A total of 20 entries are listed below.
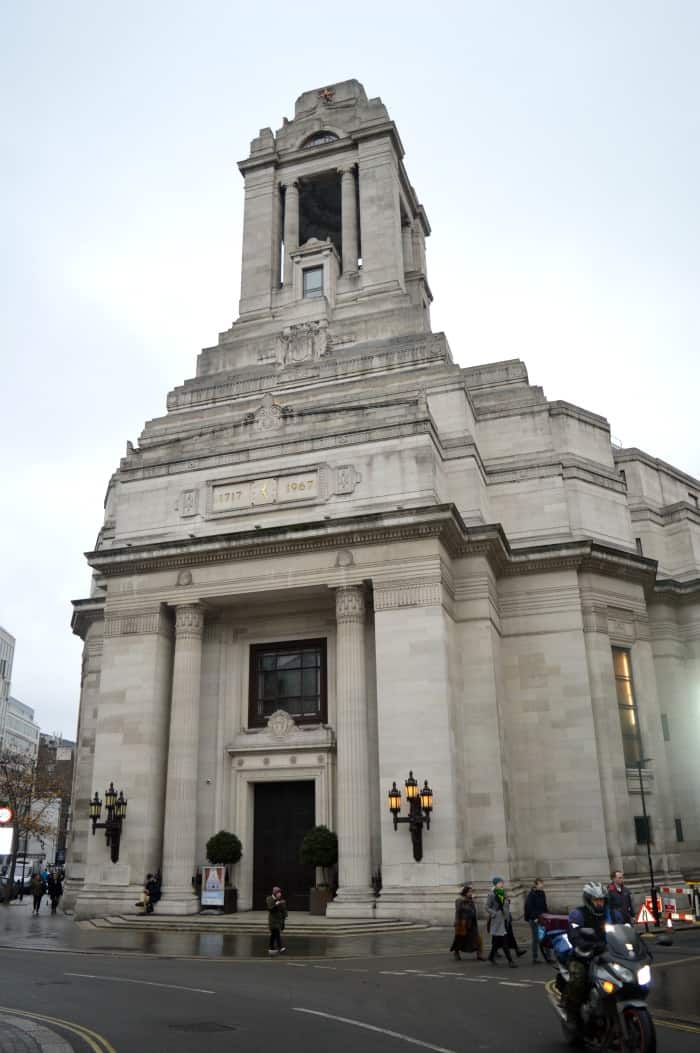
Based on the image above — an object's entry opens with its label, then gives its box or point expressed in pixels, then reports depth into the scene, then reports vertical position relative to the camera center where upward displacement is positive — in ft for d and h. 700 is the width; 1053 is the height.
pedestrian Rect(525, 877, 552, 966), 64.23 -4.23
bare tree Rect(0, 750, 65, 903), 216.54 +17.56
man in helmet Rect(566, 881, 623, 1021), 34.76 -3.23
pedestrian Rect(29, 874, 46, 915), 122.11 -3.79
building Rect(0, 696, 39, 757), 525.75 +80.66
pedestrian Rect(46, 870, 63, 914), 132.05 -4.15
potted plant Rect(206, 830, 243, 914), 95.35 +0.54
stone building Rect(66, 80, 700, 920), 95.30 +23.92
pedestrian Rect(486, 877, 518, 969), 63.16 -4.55
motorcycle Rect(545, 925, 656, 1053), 30.94 -5.06
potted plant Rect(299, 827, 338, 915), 91.82 +0.05
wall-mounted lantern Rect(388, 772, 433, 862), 87.71 +4.43
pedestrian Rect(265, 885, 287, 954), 66.95 -4.52
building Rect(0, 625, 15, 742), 520.42 +116.50
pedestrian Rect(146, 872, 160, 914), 93.97 -3.12
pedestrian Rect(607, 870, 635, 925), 47.14 -2.40
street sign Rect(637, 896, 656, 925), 83.35 -5.85
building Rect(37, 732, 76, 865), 278.52 +29.25
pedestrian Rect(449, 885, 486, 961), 64.90 -5.45
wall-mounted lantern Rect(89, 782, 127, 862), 98.17 +4.66
